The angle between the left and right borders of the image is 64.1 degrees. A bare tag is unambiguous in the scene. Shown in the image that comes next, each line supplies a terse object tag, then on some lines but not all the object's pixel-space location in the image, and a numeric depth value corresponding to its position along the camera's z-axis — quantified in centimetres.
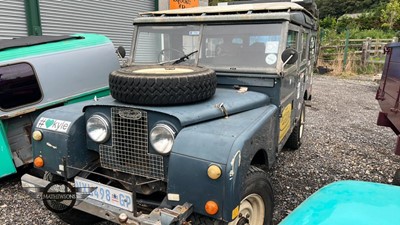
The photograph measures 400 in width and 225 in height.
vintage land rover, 226
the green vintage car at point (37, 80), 409
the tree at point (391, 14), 2507
